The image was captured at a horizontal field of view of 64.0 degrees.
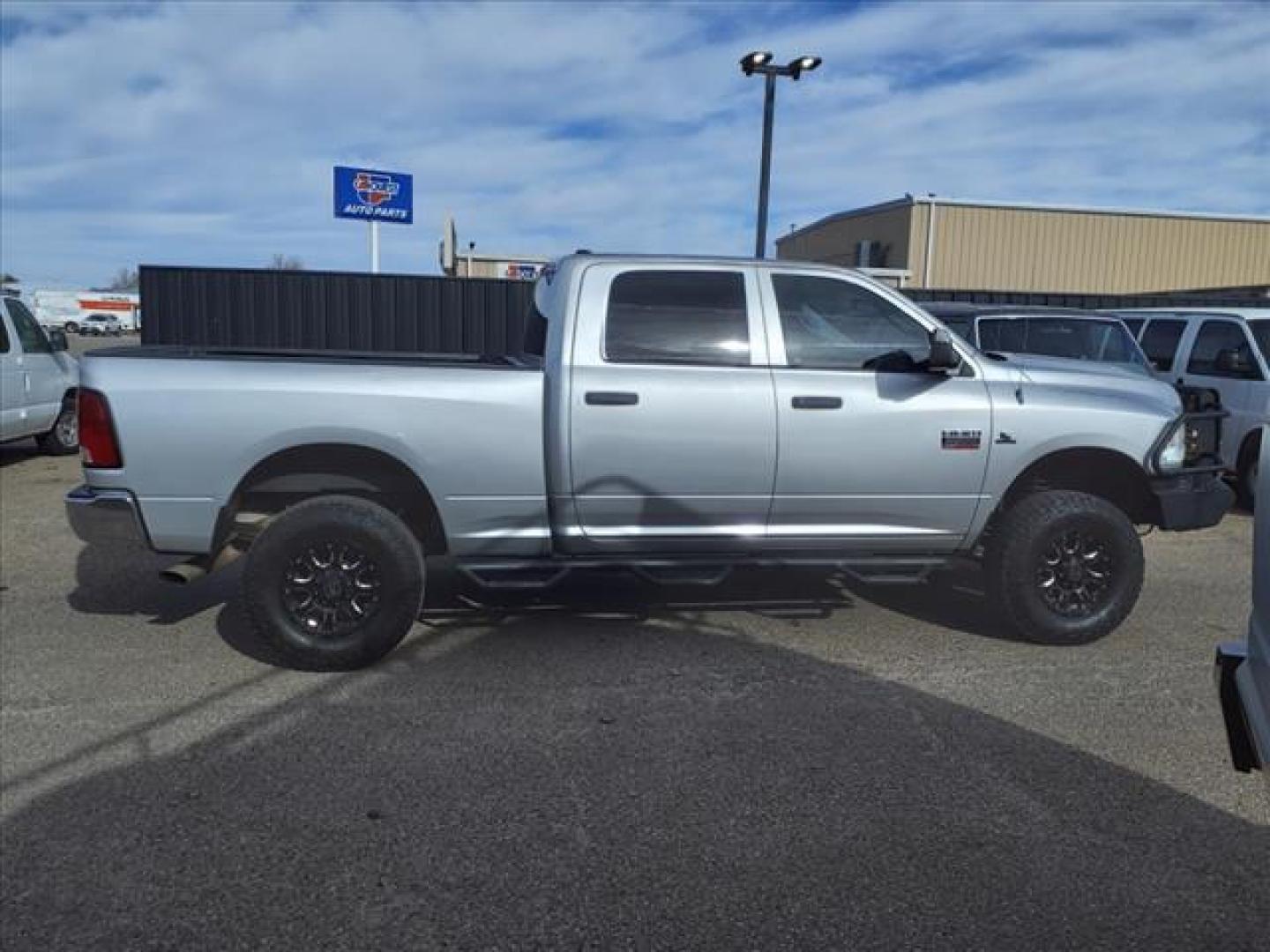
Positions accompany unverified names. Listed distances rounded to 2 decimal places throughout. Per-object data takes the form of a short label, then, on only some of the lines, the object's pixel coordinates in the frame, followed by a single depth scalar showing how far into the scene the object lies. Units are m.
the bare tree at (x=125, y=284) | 101.67
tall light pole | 14.52
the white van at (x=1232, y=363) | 9.23
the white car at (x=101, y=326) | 72.56
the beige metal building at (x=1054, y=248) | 26.83
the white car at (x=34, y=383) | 10.66
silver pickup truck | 4.67
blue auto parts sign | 17.73
